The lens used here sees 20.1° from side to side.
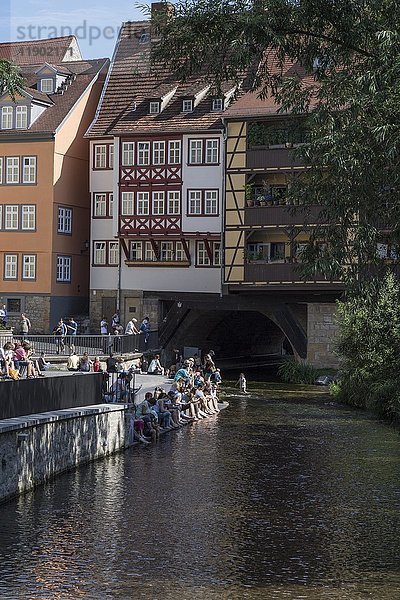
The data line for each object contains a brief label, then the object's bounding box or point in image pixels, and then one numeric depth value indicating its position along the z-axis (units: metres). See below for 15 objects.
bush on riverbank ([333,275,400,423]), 32.50
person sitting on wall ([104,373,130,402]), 26.64
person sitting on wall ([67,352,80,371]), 38.41
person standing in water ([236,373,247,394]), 39.97
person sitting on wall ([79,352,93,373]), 37.28
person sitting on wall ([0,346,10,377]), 28.53
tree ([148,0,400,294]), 15.23
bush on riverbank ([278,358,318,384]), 45.16
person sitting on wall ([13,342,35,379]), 31.47
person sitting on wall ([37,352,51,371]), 37.12
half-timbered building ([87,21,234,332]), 48.47
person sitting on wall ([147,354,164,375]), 41.19
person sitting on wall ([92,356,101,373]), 36.53
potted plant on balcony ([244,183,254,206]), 45.91
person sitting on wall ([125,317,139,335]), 45.75
